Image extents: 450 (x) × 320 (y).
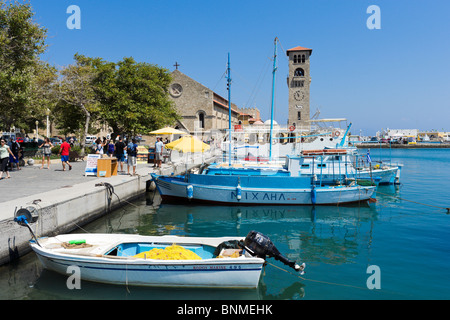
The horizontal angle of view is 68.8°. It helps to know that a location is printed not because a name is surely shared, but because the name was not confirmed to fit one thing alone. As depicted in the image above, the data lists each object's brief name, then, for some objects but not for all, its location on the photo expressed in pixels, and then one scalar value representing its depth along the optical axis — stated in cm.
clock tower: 6956
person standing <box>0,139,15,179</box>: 1515
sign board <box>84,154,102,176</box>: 1714
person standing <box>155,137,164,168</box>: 2183
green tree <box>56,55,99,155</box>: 2833
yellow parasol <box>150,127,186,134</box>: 2588
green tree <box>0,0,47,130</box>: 1763
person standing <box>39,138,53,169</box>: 1967
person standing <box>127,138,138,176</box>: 1808
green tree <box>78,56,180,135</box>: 3381
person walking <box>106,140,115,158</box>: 2127
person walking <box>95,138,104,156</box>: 2094
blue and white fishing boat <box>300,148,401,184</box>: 1945
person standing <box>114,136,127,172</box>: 1892
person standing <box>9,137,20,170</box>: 1881
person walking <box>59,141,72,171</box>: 1859
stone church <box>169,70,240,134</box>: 5866
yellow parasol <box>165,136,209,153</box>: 2170
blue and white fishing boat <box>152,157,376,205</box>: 1703
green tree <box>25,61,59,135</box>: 2762
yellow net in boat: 760
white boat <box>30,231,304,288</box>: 718
